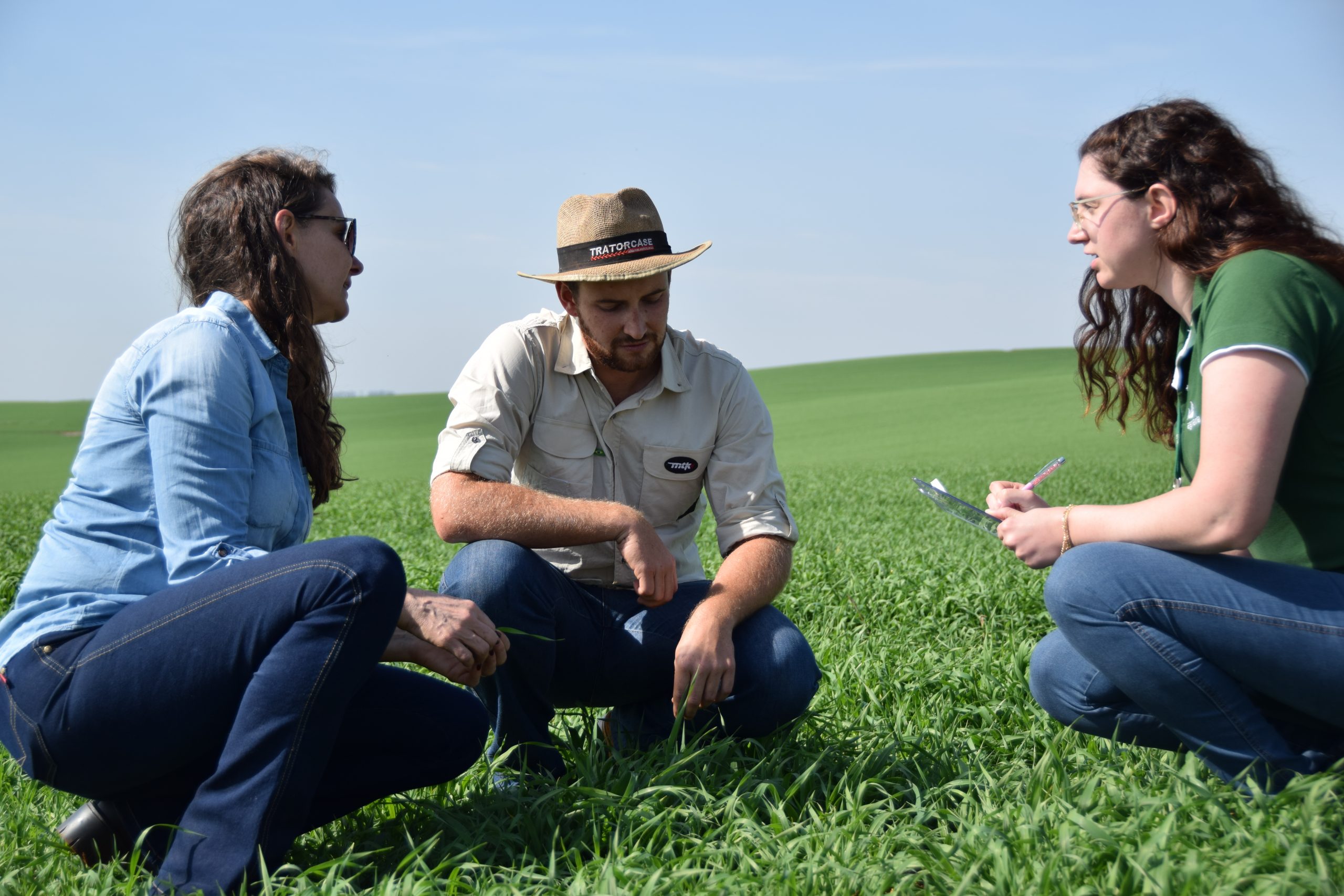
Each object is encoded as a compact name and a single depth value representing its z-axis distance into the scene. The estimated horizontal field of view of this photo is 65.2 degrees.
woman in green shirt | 2.30
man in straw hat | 3.08
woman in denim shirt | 2.27
